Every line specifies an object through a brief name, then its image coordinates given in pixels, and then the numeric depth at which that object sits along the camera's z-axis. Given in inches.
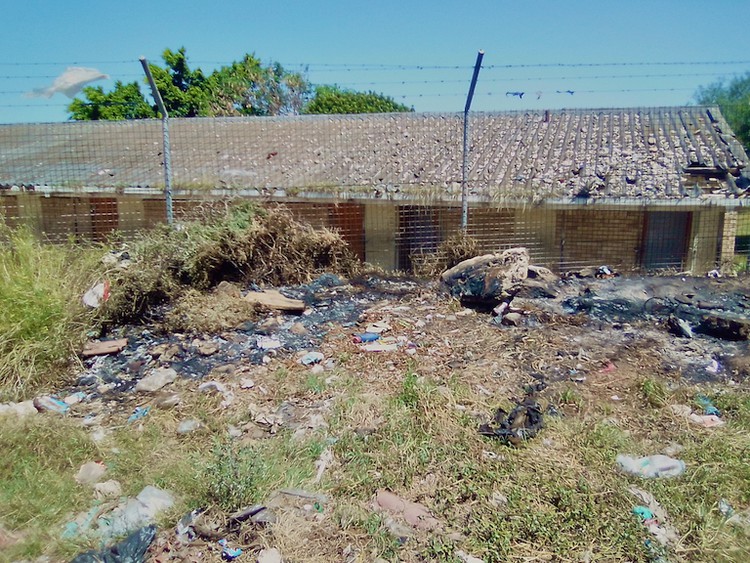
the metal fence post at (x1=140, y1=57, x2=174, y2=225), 245.3
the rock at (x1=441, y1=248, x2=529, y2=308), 227.5
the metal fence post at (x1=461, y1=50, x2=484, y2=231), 235.1
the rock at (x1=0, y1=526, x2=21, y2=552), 98.4
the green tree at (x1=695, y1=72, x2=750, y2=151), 984.3
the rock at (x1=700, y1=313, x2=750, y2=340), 191.2
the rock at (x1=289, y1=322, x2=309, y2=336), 200.8
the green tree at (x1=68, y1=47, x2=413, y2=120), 764.6
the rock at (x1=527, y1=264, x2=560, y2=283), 250.2
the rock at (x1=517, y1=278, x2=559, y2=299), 233.1
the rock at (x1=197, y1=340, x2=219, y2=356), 182.4
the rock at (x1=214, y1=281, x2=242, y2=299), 219.3
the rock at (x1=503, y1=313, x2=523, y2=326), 206.8
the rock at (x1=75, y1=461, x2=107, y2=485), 119.7
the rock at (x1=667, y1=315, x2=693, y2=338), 194.9
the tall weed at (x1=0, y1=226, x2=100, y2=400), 161.0
